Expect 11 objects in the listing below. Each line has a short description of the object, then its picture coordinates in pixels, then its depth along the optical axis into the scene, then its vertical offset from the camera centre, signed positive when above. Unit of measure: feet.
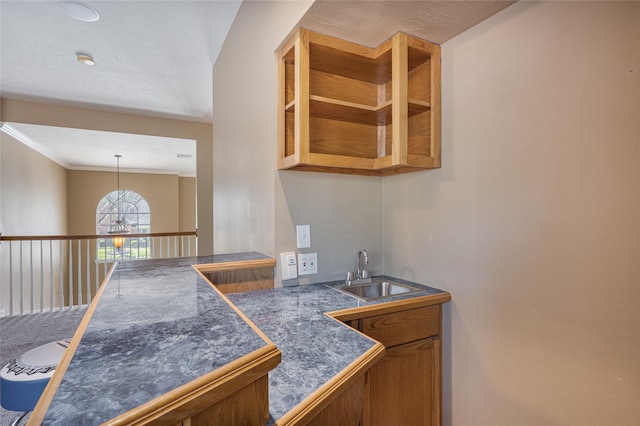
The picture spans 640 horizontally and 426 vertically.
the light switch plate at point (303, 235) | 5.45 -0.35
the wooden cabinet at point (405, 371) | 4.25 -2.27
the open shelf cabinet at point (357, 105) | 4.77 +1.77
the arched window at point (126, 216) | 25.26 +0.12
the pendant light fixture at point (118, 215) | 21.93 +0.19
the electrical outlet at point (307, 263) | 5.47 -0.86
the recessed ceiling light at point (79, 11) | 6.86 +4.70
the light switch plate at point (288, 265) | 5.29 -0.86
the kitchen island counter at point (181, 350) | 1.34 -0.78
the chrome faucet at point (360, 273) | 5.70 -1.11
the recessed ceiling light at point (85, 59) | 8.93 +4.63
